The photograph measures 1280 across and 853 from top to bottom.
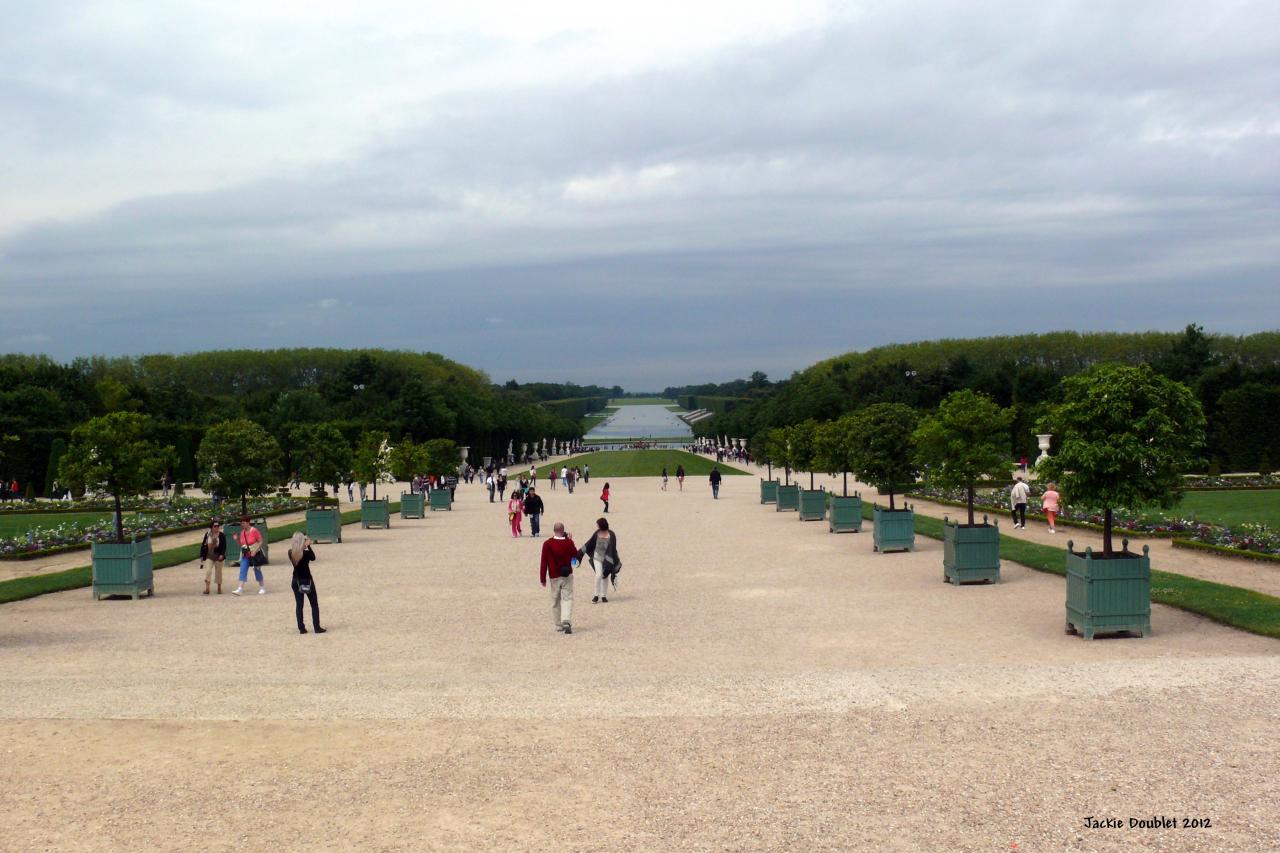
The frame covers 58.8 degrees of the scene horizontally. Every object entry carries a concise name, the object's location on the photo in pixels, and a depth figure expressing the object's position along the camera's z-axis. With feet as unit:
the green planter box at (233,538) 82.47
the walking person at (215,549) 70.59
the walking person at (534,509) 107.55
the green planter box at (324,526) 109.50
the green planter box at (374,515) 128.69
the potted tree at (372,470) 129.29
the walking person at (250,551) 71.10
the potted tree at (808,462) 124.06
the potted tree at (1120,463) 48.80
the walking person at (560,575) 53.72
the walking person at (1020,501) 102.06
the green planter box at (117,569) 68.54
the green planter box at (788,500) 143.54
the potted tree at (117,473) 68.69
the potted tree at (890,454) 88.33
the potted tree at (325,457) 125.70
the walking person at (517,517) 109.60
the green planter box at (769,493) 157.89
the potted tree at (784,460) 144.05
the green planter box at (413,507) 144.97
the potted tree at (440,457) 182.78
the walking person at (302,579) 55.16
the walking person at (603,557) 62.90
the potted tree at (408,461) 158.20
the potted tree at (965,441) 75.72
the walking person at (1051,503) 99.80
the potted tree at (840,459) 107.24
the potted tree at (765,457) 158.10
